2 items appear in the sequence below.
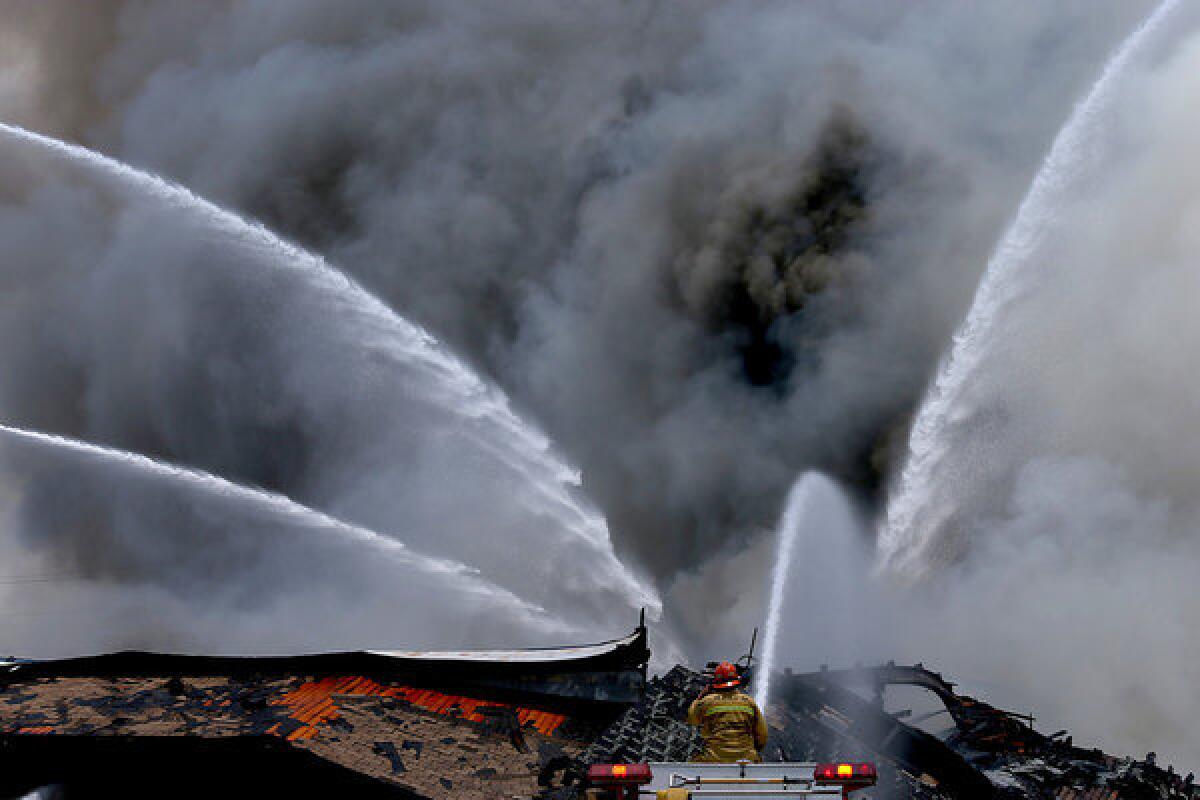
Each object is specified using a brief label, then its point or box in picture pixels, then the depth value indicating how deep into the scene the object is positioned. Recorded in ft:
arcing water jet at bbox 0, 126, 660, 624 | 120.37
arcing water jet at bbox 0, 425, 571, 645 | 145.89
